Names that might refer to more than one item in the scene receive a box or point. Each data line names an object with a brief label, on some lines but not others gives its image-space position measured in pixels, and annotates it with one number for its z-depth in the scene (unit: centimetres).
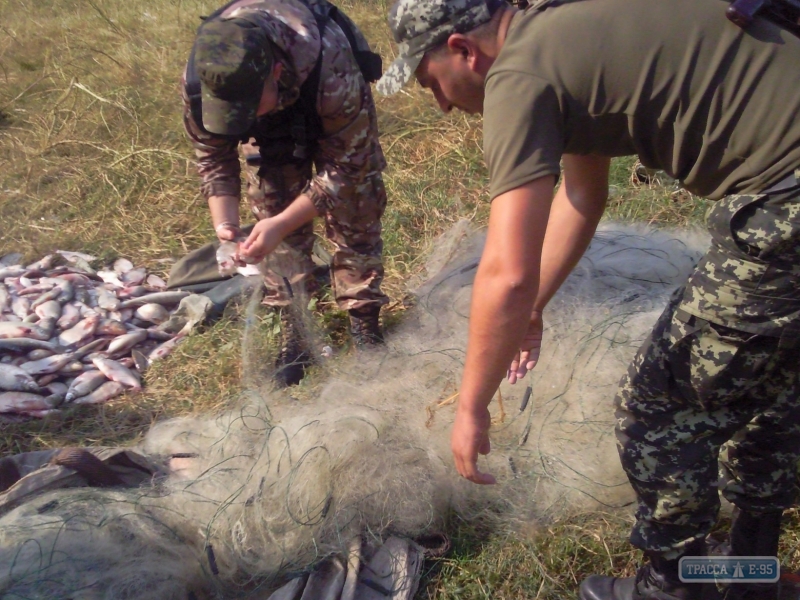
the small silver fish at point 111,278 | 490
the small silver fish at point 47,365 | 395
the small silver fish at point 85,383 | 384
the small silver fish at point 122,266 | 511
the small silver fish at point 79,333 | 423
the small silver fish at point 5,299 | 453
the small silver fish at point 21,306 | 446
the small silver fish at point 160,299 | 456
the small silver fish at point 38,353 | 407
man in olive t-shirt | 163
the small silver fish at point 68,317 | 436
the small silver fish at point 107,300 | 453
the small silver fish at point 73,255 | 525
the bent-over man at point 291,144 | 286
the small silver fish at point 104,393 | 381
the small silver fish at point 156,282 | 486
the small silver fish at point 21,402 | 367
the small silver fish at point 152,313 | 445
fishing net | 243
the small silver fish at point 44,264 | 509
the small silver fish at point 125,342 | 416
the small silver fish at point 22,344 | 409
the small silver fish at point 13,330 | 418
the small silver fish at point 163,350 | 413
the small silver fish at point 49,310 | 438
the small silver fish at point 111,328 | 431
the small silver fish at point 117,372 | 392
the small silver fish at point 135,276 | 492
